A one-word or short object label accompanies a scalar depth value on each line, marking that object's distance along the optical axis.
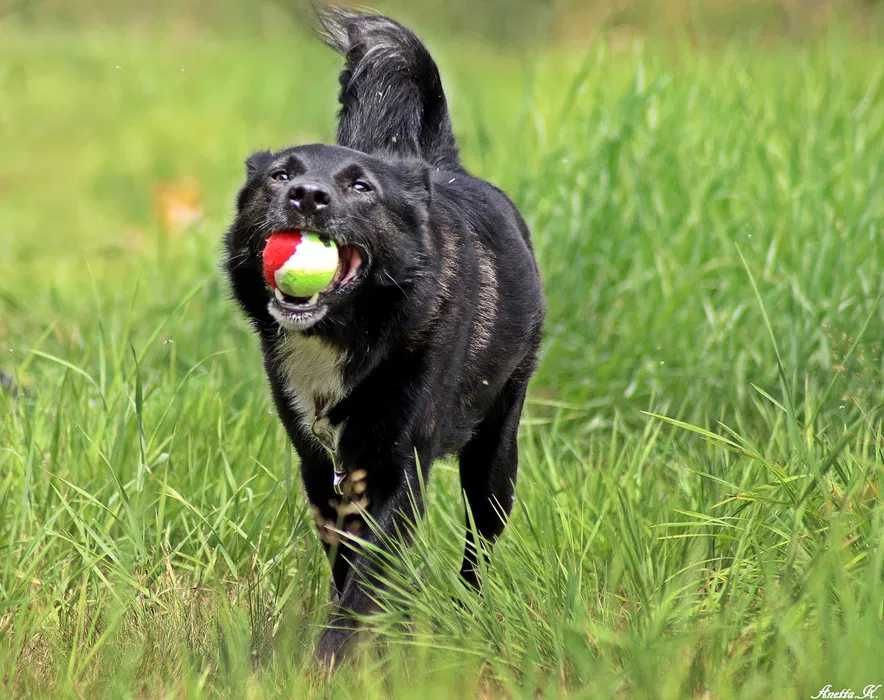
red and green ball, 6.47
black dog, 6.60
